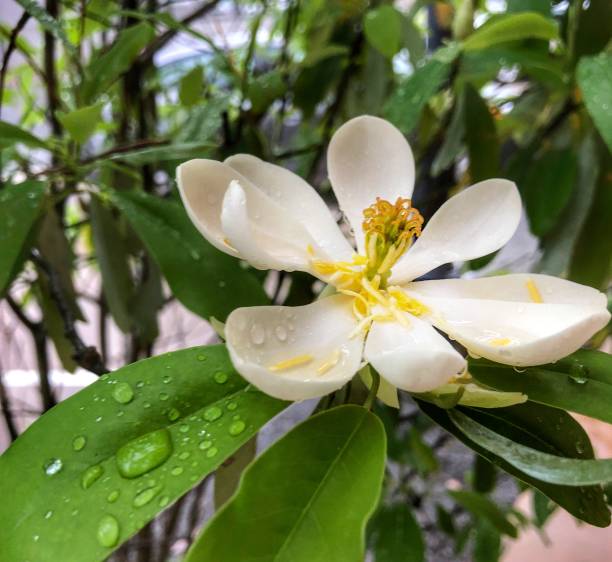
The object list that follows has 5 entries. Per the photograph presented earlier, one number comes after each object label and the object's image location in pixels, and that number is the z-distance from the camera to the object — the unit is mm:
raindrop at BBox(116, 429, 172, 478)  250
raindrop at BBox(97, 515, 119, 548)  230
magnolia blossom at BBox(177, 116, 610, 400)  241
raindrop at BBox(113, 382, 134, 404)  271
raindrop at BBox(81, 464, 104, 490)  249
